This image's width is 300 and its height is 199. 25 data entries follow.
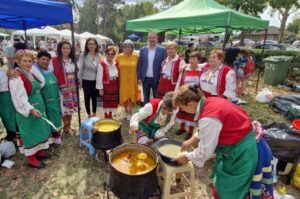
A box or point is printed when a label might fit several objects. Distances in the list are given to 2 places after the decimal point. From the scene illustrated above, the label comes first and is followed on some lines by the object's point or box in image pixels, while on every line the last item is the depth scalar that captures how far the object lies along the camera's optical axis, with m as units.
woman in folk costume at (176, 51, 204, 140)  3.84
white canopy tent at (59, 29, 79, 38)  16.65
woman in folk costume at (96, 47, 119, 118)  4.24
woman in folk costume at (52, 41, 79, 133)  3.76
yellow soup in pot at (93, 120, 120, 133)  3.07
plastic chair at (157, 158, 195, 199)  2.35
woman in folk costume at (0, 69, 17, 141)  3.18
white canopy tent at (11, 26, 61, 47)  16.52
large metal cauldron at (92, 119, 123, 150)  2.91
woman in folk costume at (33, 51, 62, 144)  3.39
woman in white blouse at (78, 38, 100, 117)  4.15
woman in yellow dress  4.52
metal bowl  2.32
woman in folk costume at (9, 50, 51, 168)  2.74
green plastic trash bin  9.24
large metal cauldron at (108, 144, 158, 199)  2.00
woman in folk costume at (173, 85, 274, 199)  1.66
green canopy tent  4.63
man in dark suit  4.46
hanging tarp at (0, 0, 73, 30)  2.63
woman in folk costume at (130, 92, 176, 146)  2.77
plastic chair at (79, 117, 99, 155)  3.57
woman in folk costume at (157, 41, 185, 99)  4.19
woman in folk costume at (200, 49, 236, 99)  3.40
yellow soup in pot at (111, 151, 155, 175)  2.17
